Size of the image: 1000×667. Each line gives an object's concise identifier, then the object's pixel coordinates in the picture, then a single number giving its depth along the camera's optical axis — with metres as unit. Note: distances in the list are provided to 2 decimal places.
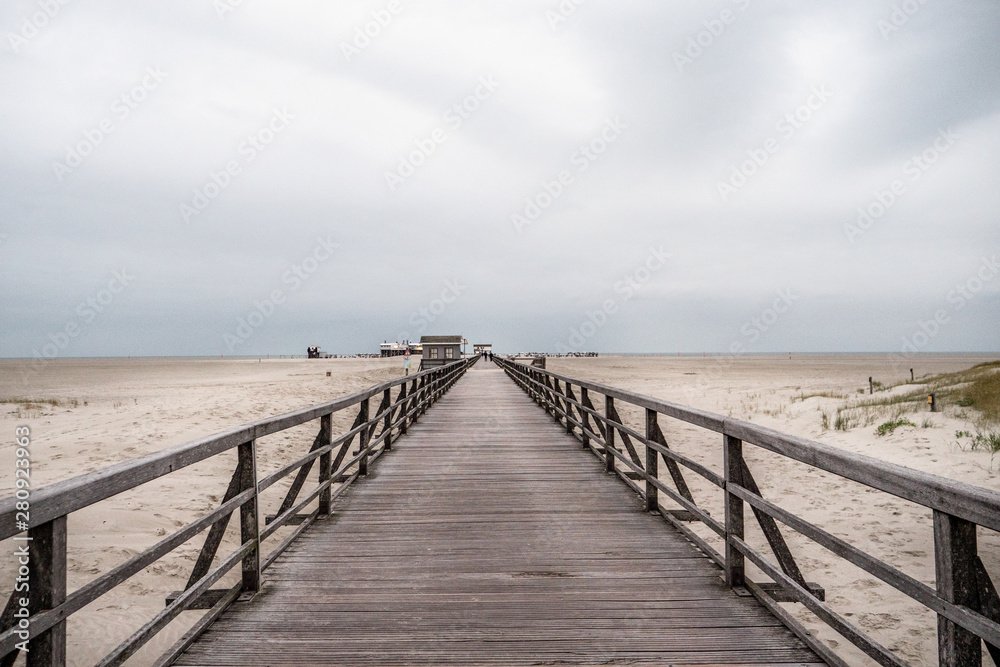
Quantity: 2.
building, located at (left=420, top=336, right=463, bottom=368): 48.56
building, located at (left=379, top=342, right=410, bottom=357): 129.38
